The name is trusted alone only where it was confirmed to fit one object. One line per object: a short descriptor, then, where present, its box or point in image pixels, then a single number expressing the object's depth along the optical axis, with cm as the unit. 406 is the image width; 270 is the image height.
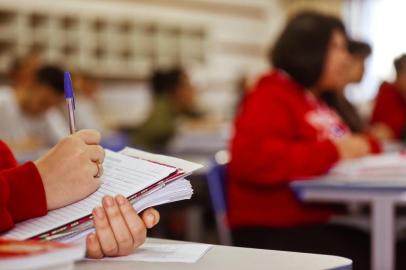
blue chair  242
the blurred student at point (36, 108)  491
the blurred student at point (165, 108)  590
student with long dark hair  223
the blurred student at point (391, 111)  464
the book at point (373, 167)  214
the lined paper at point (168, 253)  103
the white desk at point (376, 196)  192
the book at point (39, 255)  74
